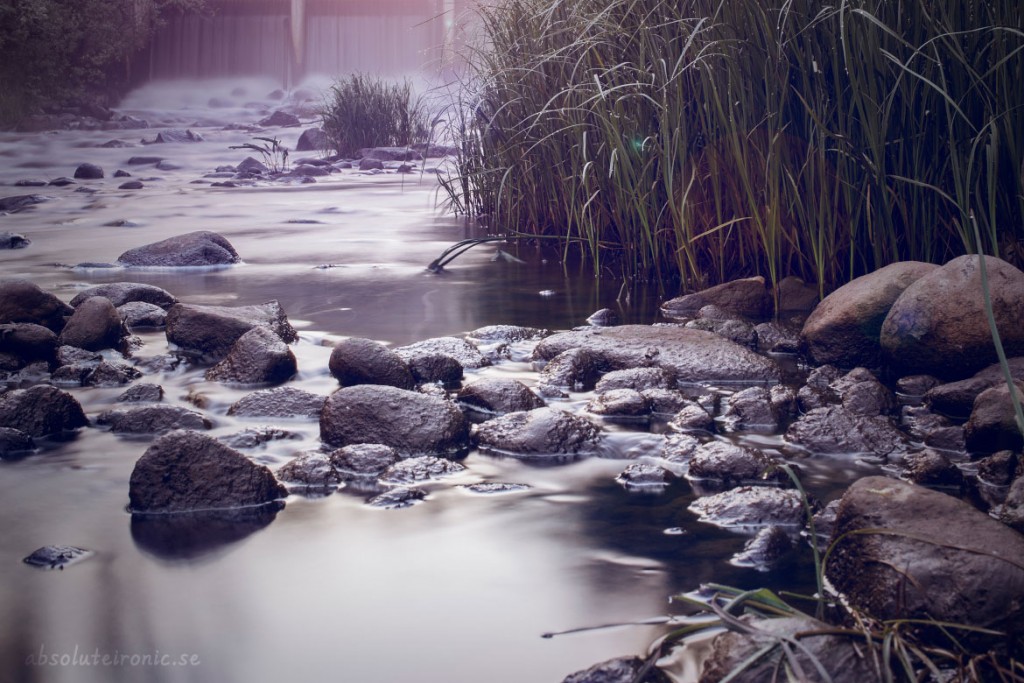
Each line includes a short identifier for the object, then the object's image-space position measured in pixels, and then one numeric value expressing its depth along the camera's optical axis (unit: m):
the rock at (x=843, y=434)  2.38
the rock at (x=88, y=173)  12.71
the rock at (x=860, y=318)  3.12
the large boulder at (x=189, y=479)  2.07
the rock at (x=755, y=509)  1.97
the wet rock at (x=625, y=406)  2.70
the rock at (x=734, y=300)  3.93
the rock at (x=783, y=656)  1.32
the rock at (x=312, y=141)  16.23
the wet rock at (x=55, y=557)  1.85
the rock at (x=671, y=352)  3.07
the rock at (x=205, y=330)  3.41
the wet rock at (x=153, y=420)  2.58
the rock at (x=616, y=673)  1.42
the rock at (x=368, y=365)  2.94
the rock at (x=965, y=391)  2.61
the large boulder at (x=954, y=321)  2.76
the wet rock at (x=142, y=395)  2.86
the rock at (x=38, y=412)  2.51
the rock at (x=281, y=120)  22.11
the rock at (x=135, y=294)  4.15
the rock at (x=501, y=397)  2.74
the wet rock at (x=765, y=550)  1.80
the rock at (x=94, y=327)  3.39
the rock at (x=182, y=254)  5.55
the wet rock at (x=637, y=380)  2.90
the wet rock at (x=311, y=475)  2.22
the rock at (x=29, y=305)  3.51
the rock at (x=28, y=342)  3.18
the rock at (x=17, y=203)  9.13
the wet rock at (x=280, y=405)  2.69
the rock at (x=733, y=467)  2.20
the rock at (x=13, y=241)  6.52
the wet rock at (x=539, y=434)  2.44
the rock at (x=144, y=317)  3.88
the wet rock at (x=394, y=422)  2.42
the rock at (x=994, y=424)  2.25
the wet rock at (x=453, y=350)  3.28
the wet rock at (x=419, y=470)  2.25
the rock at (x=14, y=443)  2.41
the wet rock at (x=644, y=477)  2.21
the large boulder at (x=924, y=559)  1.46
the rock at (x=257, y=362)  3.08
